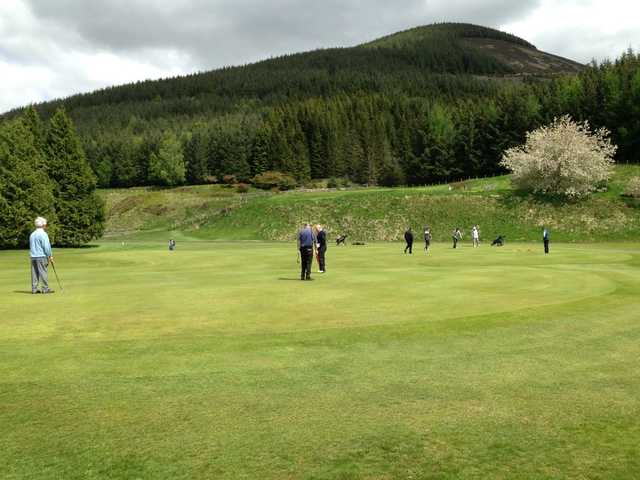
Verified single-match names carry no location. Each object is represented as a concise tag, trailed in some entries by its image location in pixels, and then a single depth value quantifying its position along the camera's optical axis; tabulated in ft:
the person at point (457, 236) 190.85
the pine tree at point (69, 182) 218.18
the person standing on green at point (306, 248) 81.61
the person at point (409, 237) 153.36
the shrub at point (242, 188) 430.20
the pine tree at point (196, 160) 490.90
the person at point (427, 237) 171.92
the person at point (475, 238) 188.03
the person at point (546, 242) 155.12
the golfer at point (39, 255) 67.15
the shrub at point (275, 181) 432.25
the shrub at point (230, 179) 458.50
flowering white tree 253.03
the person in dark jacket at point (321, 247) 95.35
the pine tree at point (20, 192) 191.31
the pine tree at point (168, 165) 488.02
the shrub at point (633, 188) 244.42
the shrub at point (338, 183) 430.32
